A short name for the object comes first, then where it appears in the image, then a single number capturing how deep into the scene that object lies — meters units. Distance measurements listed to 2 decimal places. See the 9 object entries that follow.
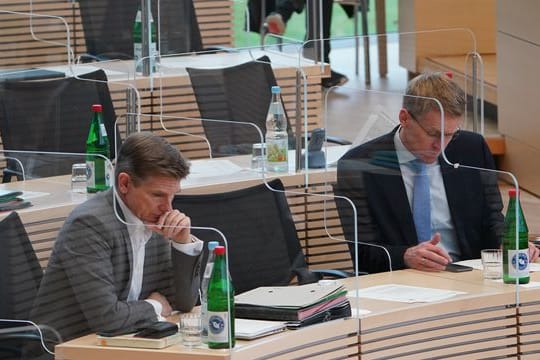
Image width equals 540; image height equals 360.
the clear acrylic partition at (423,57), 11.11
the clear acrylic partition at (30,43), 12.67
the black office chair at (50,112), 11.54
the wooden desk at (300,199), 8.62
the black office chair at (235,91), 12.28
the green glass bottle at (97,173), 9.01
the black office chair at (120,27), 13.39
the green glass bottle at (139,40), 12.74
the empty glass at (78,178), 8.97
